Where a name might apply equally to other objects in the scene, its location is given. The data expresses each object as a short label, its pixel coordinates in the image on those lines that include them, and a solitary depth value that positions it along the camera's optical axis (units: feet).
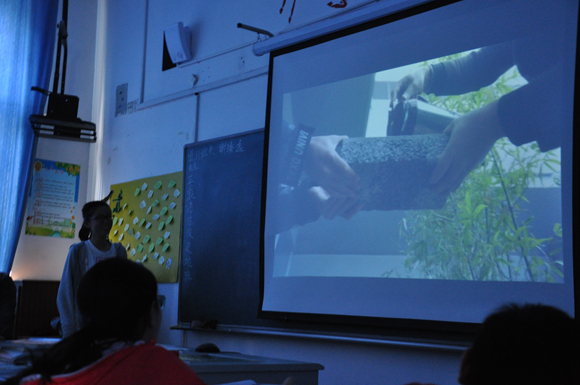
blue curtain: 13.92
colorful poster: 14.60
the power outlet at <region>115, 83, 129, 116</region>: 14.79
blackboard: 10.60
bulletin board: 12.48
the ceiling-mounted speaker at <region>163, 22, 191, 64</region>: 12.73
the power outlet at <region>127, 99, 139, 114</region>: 14.38
